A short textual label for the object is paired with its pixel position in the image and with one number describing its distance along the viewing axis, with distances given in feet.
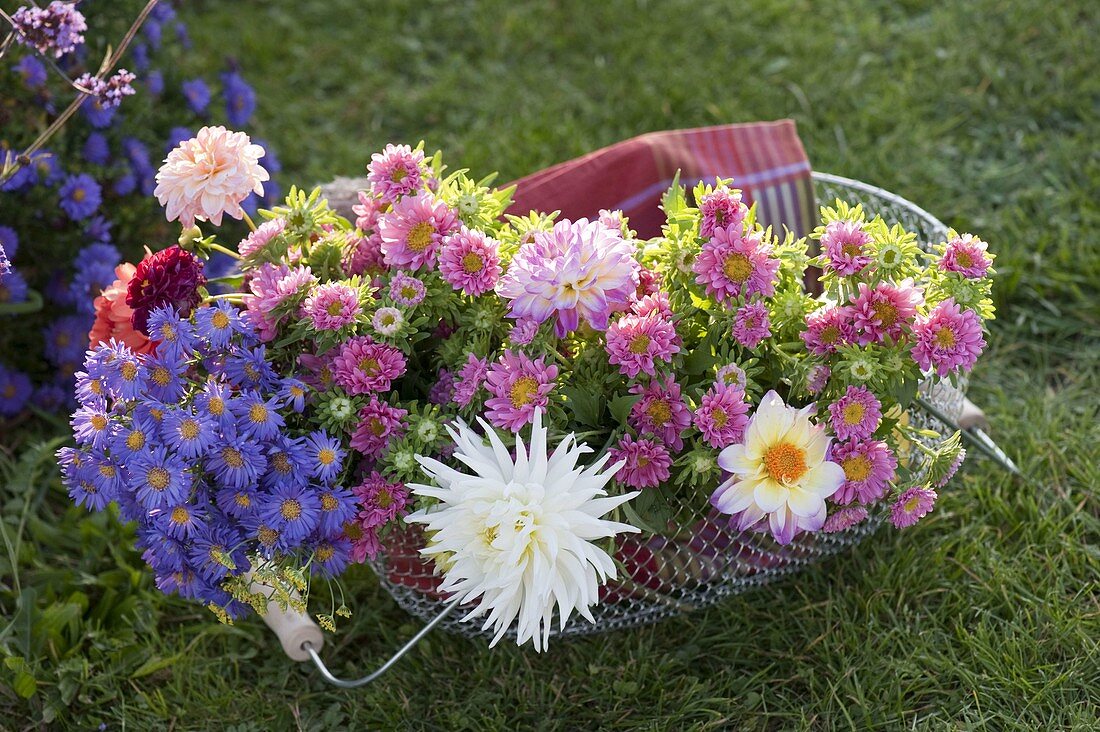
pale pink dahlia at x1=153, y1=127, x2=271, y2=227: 5.84
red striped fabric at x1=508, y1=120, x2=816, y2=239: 6.70
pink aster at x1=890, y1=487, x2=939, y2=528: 5.94
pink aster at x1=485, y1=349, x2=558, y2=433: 5.70
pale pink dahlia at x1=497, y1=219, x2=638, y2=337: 5.63
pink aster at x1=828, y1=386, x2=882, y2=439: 5.72
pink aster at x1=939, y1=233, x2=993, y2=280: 5.75
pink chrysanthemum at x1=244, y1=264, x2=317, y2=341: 5.86
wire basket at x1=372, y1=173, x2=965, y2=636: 6.13
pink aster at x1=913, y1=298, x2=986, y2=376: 5.68
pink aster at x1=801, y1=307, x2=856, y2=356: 5.75
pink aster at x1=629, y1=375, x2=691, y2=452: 5.75
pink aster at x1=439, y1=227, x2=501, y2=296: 5.77
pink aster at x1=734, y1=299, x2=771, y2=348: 5.72
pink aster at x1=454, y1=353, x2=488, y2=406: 5.78
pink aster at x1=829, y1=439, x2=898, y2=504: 5.76
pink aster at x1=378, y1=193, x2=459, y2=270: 5.84
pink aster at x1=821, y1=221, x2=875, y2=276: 5.73
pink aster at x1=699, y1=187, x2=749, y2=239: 5.71
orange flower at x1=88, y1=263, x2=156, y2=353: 6.04
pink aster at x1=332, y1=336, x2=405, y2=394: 5.78
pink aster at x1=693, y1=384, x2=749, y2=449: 5.72
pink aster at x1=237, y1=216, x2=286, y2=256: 5.99
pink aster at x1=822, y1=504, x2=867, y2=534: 5.88
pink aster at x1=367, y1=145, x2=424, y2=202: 5.90
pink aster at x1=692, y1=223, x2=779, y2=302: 5.69
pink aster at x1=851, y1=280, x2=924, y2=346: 5.72
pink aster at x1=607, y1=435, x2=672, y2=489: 5.75
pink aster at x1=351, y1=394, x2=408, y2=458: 5.80
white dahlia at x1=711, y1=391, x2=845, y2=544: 5.70
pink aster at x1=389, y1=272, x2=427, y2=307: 5.83
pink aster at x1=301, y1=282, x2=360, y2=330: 5.78
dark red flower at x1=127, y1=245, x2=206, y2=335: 5.86
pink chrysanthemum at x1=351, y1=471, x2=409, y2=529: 5.82
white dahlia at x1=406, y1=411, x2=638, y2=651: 5.58
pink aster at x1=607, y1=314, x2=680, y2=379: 5.69
